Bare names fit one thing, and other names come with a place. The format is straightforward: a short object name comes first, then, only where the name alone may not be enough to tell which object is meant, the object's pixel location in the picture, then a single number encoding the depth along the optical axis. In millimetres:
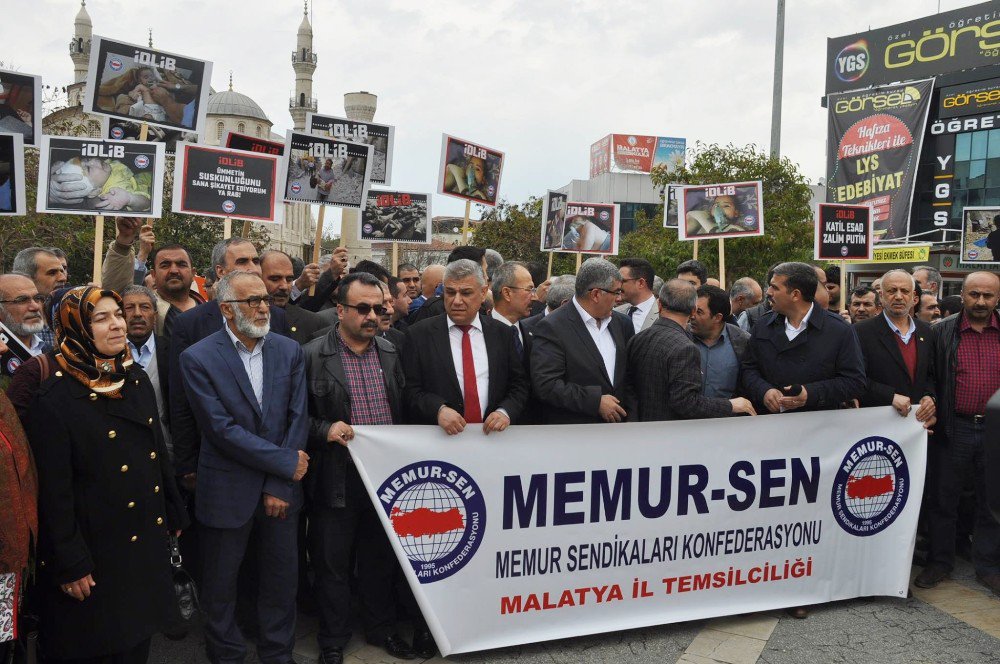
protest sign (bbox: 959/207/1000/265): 10883
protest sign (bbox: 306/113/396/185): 7812
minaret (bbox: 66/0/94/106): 90125
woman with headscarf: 3049
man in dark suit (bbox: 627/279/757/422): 4559
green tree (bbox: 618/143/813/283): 26781
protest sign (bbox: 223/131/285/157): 7496
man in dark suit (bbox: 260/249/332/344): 4914
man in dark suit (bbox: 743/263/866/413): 4898
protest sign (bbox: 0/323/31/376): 3816
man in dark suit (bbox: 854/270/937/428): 5453
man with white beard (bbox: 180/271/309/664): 3754
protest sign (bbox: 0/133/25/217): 5727
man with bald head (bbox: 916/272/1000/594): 5387
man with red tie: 4379
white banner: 4113
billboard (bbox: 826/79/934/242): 29312
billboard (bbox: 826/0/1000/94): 30125
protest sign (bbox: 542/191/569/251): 10984
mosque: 91750
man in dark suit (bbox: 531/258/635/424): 4473
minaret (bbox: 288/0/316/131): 109125
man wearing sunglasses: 4086
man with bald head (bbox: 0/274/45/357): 4352
